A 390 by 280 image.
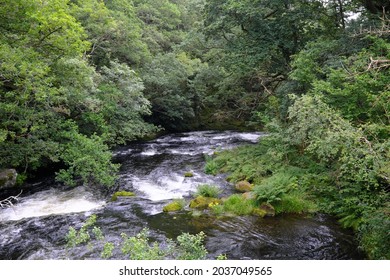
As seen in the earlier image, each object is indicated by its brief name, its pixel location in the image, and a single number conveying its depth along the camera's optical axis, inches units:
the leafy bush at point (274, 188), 388.8
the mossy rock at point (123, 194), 468.4
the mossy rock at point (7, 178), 466.9
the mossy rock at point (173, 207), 406.6
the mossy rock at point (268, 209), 381.1
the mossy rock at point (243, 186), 482.6
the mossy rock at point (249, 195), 408.8
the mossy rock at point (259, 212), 380.2
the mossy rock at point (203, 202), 413.4
